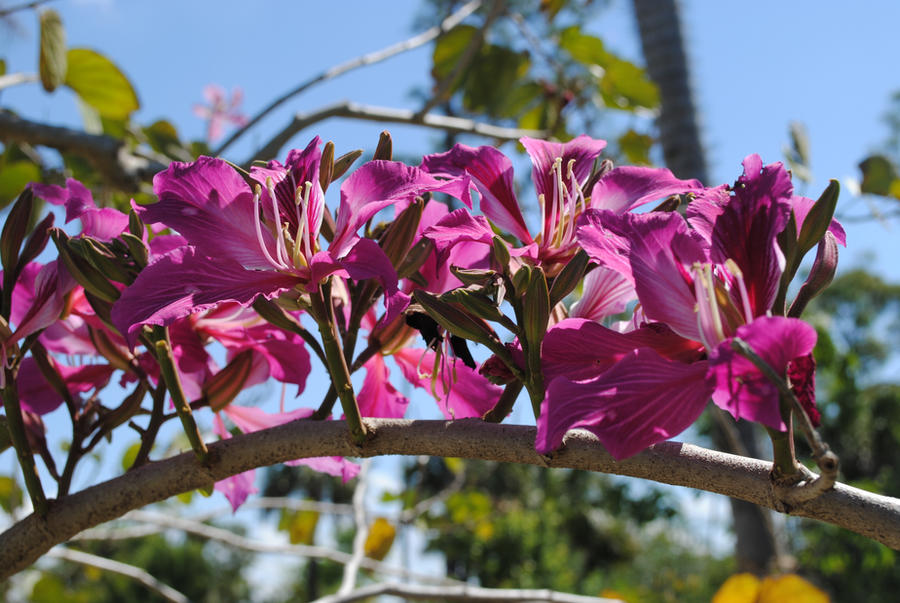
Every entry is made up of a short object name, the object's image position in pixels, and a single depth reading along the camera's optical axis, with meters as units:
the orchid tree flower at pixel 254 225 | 0.45
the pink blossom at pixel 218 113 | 3.09
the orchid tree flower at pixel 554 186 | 0.51
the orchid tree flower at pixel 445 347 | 0.54
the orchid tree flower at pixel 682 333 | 0.35
